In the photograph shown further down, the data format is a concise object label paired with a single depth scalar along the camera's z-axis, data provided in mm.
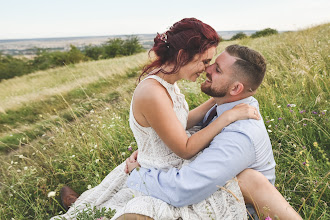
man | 1896
